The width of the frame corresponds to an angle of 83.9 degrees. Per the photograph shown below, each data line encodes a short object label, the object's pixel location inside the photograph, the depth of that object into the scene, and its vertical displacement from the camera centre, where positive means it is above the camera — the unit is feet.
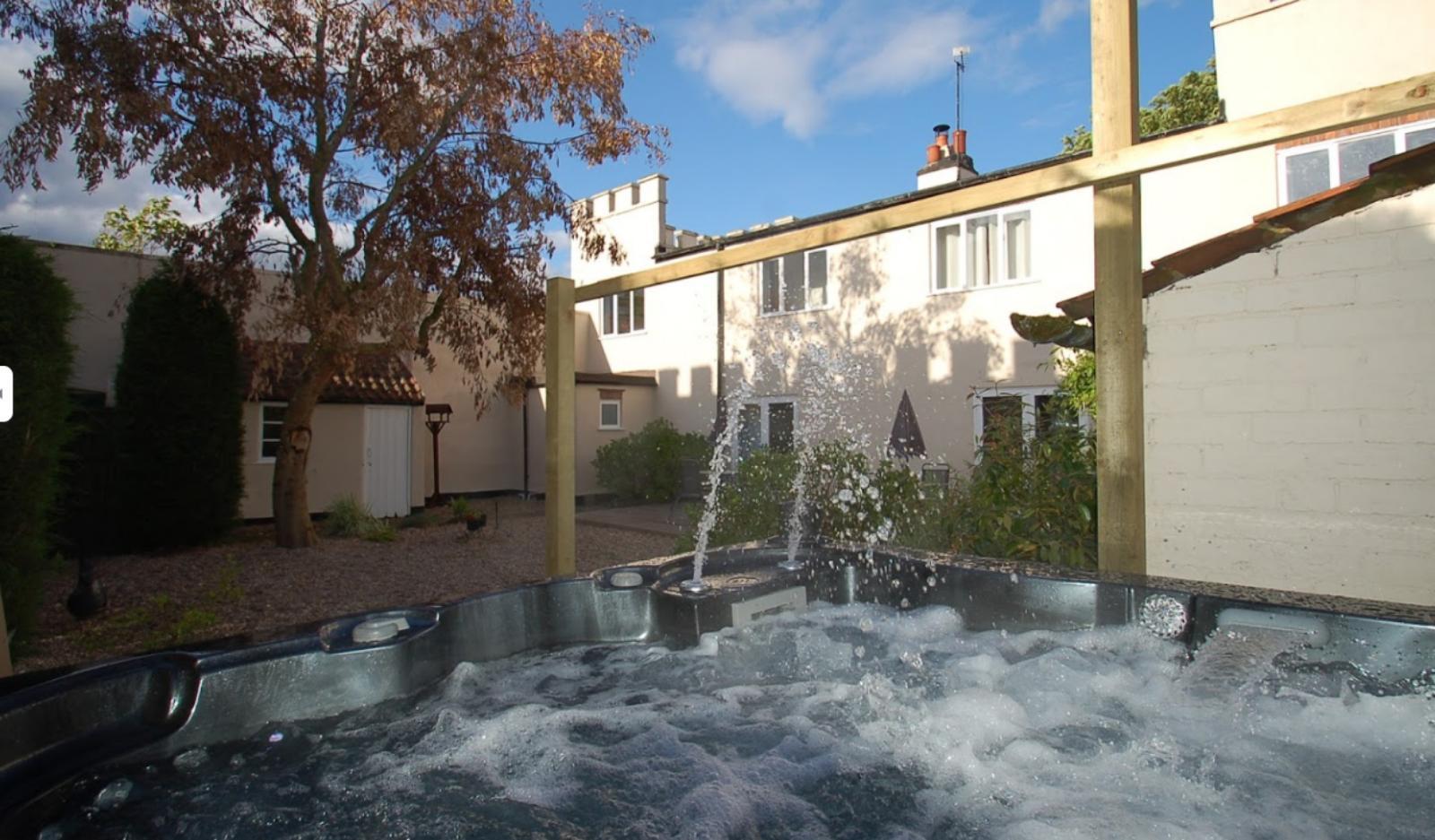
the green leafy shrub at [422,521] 29.76 -3.16
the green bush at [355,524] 26.16 -2.93
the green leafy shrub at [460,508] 28.32 -2.55
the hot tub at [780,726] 5.96 -2.73
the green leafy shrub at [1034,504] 12.53 -1.17
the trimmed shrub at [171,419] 23.39 +0.65
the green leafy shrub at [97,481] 22.48 -1.12
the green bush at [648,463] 37.60 -1.29
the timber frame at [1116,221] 8.51 +2.41
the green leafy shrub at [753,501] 17.88 -1.53
